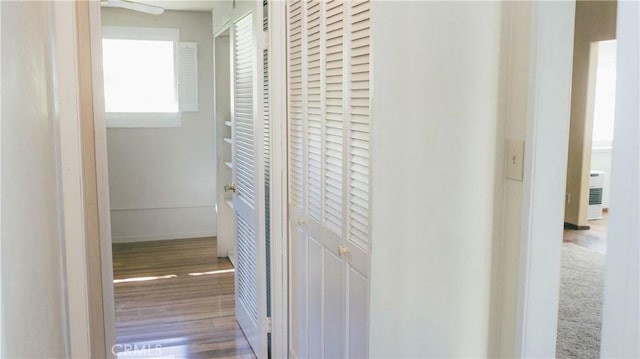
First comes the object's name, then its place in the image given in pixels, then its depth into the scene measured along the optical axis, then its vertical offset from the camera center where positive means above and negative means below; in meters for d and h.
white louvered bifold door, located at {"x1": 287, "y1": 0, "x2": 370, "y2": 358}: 2.01 -0.27
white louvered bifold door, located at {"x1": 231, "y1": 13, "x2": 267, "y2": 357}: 2.95 -0.42
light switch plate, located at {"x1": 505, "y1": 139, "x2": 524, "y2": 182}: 1.75 -0.15
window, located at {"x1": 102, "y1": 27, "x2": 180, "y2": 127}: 5.97 +0.30
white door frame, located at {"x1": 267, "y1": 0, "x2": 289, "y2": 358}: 2.74 -0.35
